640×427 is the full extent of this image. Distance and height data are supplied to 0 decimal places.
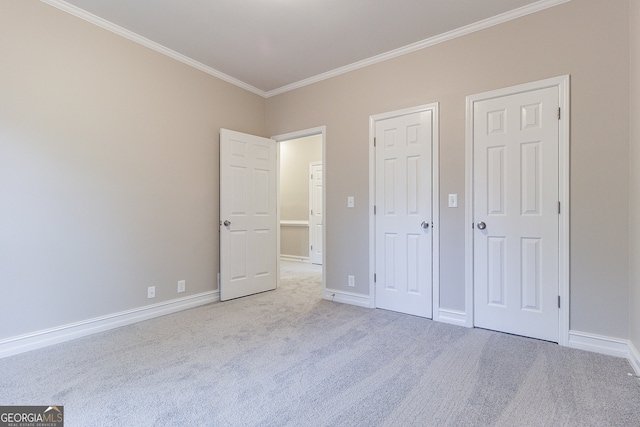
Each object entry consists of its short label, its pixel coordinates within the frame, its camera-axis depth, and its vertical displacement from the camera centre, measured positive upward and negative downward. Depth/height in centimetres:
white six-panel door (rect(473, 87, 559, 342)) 244 -1
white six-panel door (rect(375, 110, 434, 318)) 303 -1
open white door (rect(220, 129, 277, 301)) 366 -4
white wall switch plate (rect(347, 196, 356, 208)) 353 +12
